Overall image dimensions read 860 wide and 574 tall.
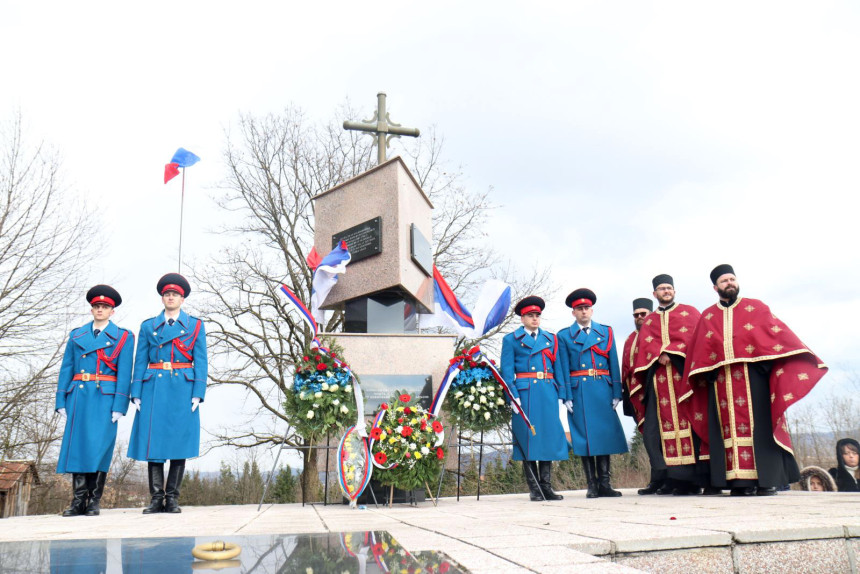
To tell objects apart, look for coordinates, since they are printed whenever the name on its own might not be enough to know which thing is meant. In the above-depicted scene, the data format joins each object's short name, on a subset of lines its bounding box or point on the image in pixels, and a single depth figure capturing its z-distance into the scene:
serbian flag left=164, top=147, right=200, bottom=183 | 8.28
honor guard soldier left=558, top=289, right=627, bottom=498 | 6.81
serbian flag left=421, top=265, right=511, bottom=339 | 7.63
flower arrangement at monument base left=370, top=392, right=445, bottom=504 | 5.87
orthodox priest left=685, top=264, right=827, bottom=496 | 5.78
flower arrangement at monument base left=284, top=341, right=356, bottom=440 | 6.16
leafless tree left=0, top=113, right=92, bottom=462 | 13.37
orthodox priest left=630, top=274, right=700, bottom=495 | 6.56
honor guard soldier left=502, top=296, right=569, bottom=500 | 6.68
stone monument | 7.06
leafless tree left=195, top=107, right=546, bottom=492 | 15.35
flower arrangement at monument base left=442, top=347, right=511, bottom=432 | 6.55
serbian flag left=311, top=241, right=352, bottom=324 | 7.43
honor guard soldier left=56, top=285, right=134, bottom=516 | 5.81
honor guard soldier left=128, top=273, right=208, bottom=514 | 5.83
